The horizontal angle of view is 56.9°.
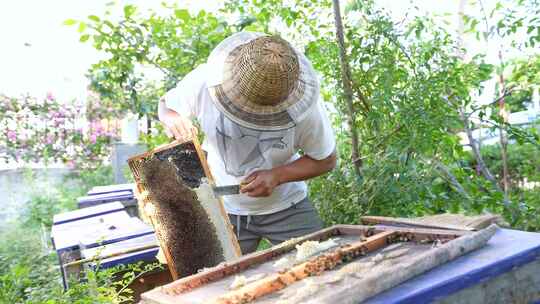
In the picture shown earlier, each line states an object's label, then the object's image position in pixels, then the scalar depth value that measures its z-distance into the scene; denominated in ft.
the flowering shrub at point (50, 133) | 28.02
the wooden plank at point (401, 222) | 5.80
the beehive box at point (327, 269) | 4.17
